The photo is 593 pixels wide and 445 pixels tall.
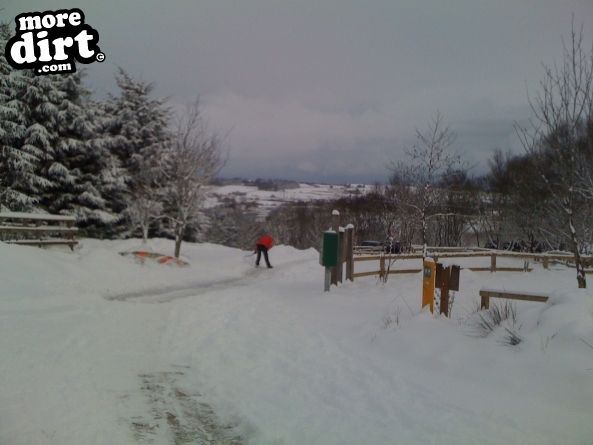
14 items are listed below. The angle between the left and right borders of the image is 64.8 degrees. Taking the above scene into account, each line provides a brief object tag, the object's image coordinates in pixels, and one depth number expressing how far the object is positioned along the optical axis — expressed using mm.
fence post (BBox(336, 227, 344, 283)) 12841
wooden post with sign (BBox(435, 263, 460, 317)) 7703
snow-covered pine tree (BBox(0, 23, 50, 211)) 21516
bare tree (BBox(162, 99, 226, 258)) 20578
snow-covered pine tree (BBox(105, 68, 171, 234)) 28172
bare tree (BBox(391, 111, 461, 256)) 17344
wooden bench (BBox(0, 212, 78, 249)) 14477
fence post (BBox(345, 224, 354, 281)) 13312
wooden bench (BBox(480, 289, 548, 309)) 6746
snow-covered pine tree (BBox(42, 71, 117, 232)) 23734
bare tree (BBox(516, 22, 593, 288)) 7789
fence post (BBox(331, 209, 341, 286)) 12664
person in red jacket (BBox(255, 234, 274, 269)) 18875
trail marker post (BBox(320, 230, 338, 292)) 11770
